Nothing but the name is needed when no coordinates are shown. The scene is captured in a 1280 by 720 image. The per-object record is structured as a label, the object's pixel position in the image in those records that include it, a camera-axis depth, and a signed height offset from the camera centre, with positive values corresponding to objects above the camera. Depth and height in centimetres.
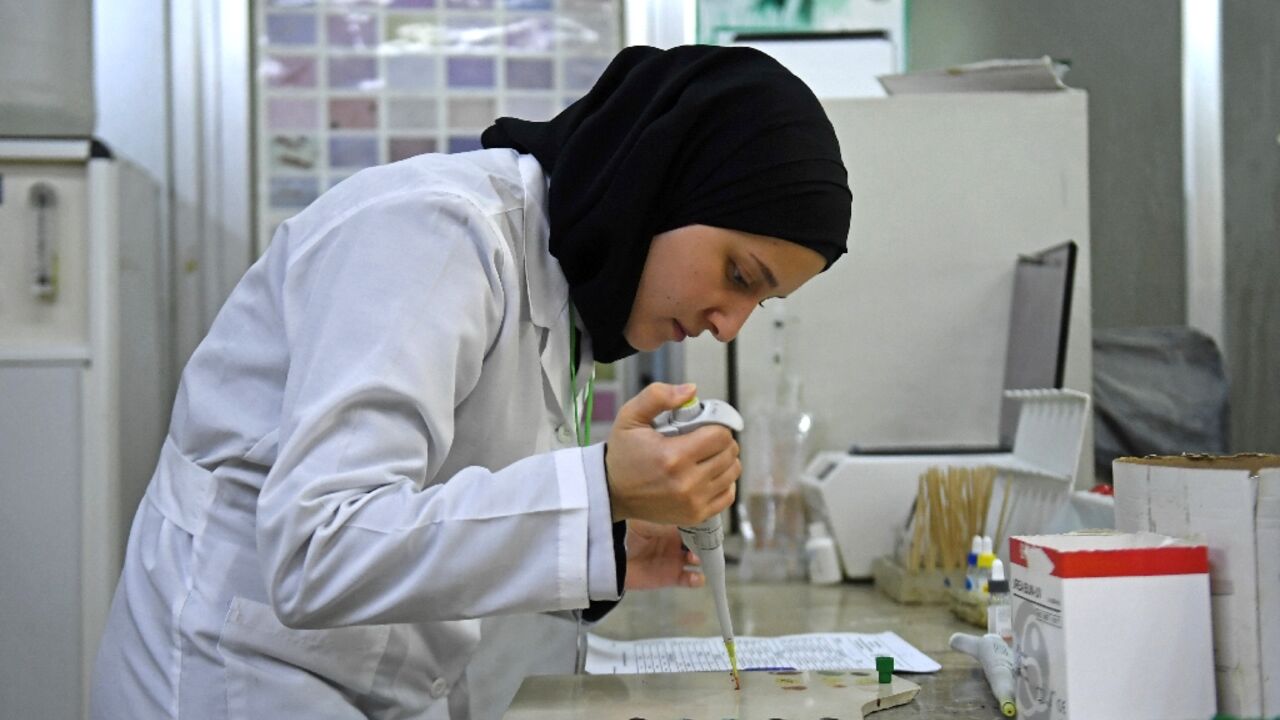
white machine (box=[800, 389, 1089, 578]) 180 -25
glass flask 209 -25
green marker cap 114 -33
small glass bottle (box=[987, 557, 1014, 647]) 121 -30
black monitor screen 192 +2
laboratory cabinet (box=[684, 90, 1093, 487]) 225 +15
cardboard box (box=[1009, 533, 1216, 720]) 83 -22
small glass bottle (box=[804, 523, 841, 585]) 203 -40
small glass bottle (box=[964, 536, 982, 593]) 158 -33
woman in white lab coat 88 -5
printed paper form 130 -38
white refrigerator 205 -17
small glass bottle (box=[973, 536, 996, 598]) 154 -32
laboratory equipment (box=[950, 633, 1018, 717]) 104 -32
